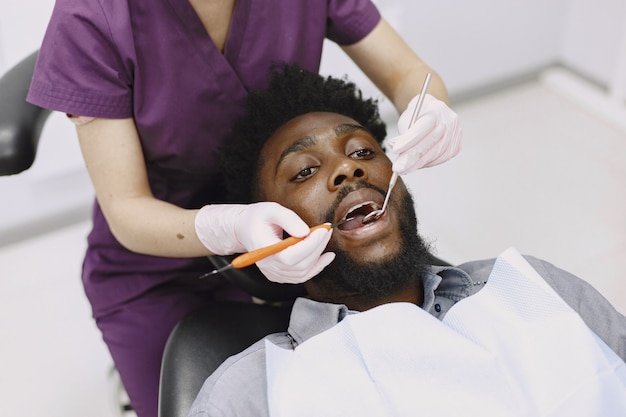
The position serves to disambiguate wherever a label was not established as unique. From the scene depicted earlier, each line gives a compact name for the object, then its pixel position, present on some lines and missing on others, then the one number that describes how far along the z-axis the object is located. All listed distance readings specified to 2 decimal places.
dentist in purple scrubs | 1.16
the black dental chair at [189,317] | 1.13
